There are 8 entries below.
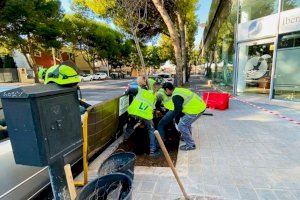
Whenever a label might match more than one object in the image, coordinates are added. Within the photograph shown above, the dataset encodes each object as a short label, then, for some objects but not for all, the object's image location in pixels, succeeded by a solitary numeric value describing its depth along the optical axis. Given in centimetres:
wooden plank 244
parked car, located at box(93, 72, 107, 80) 3900
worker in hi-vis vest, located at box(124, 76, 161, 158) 425
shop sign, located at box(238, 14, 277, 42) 1010
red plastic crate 895
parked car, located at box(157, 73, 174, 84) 1902
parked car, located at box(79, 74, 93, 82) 3680
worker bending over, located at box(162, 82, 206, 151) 428
